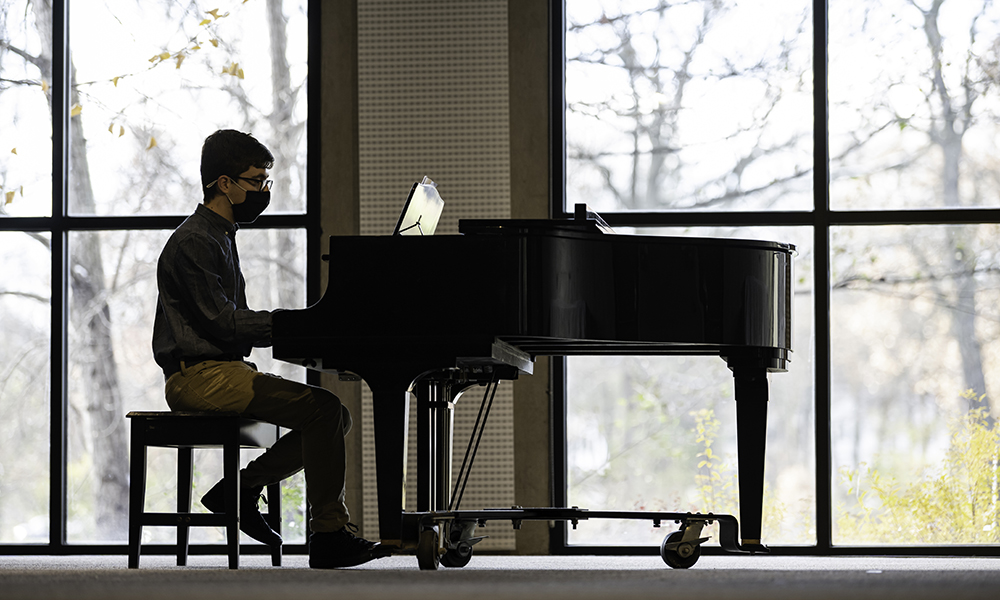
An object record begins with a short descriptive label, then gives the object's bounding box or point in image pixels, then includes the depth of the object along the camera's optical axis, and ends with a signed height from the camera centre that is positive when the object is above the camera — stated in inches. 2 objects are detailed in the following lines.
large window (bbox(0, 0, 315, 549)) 370.6 +18.1
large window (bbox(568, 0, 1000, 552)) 354.6 +14.8
